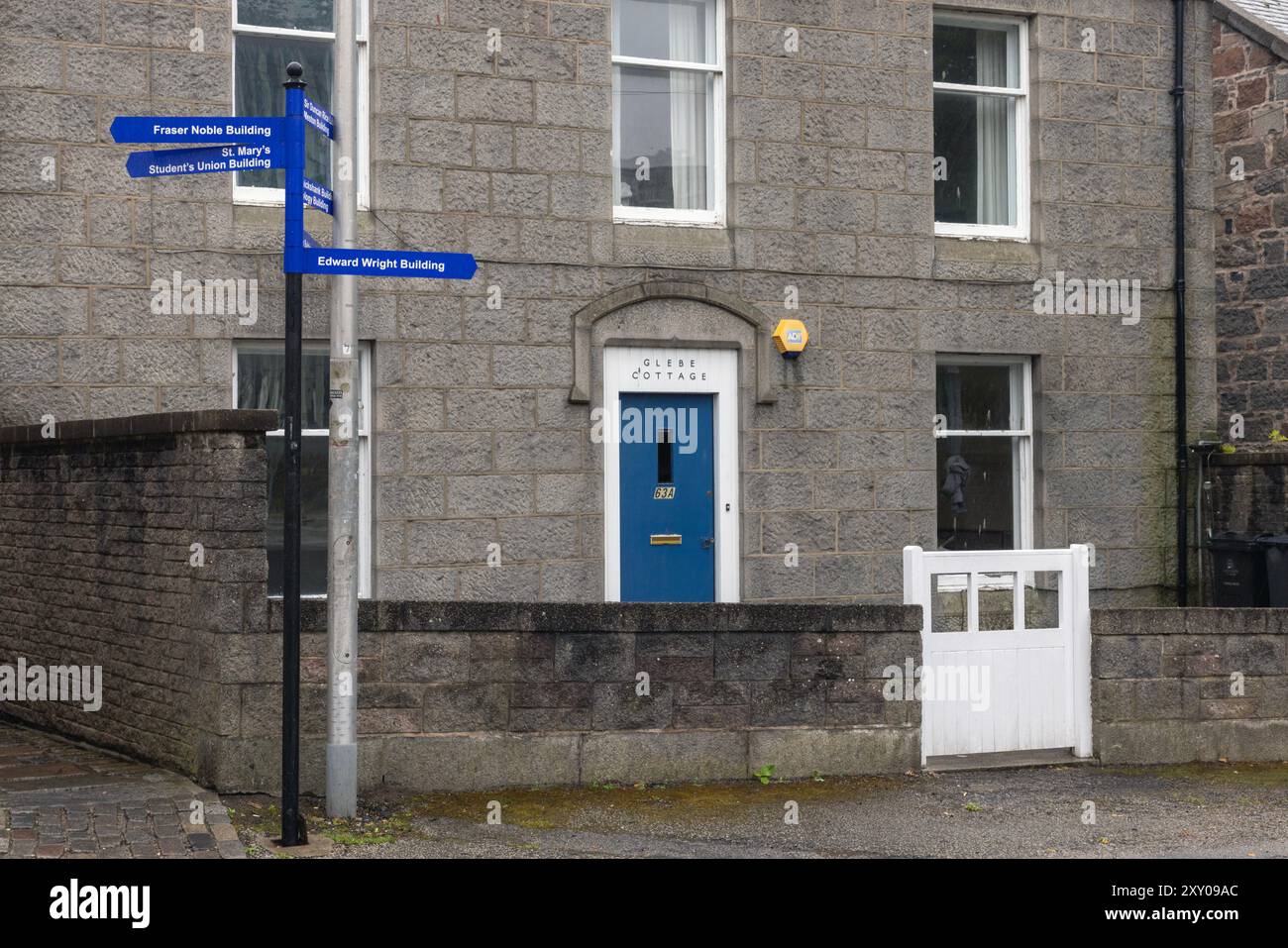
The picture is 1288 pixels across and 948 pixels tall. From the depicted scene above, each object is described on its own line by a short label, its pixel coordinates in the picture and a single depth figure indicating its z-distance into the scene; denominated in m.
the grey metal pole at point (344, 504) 8.28
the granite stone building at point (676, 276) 11.73
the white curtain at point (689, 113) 13.56
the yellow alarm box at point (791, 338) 13.41
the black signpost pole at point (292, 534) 7.66
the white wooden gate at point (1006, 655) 9.84
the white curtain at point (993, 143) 14.67
